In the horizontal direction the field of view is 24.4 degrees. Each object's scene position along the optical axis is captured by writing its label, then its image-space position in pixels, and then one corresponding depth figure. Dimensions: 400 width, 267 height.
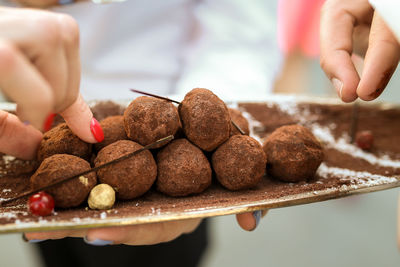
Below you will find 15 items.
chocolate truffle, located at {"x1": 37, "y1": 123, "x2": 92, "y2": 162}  0.45
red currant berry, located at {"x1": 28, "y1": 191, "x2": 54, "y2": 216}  0.43
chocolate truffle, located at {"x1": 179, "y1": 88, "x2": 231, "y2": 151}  0.45
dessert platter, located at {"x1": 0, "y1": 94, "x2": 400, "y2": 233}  0.43
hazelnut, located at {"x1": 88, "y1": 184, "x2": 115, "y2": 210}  0.44
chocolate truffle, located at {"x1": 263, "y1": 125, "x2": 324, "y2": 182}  0.47
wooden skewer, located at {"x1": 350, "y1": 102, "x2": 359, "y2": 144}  0.55
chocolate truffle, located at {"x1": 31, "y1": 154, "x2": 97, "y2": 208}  0.44
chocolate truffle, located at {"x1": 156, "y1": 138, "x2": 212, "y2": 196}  0.45
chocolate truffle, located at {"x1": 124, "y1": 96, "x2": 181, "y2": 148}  0.45
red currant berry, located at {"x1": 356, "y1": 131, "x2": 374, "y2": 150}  0.53
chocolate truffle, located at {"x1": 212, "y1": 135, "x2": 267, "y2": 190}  0.46
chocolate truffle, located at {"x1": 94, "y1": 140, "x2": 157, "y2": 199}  0.44
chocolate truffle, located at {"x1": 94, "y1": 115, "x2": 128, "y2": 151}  0.46
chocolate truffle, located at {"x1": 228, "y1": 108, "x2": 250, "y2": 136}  0.48
